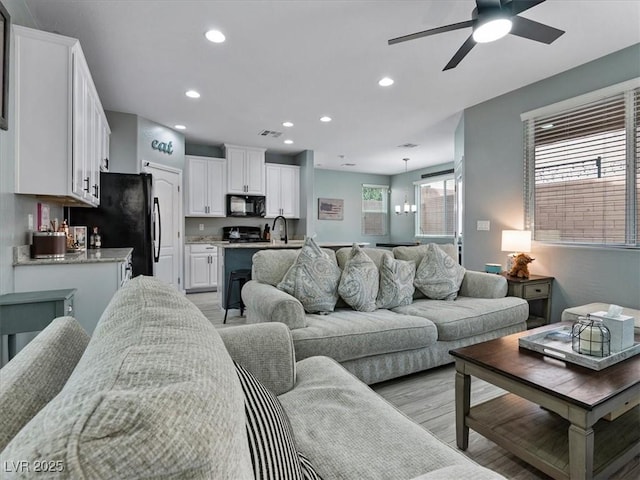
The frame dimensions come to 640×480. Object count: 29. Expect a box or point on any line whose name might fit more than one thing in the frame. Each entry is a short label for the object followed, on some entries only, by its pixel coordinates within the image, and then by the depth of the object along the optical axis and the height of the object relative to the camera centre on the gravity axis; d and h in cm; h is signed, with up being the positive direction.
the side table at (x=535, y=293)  327 -57
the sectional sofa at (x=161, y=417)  35 -23
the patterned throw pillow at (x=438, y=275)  313 -37
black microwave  658 +60
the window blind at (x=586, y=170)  295 +65
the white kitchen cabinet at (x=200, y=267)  615 -58
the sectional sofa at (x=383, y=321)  217 -62
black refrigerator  363 +22
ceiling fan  195 +133
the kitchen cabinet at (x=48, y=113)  226 +86
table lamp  353 -6
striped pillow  65 -44
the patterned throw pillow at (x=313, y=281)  258 -35
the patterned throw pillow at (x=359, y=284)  270 -39
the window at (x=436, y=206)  773 +74
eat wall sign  510 +140
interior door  529 +27
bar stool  411 -54
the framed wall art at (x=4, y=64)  200 +104
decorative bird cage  162 -50
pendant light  793 +70
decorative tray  157 -58
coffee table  131 -79
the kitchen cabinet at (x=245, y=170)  640 +128
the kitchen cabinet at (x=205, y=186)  613 +93
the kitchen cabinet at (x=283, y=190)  683 +95
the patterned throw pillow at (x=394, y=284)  285 -41
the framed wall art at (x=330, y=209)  859 +71
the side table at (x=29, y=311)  181 -42
